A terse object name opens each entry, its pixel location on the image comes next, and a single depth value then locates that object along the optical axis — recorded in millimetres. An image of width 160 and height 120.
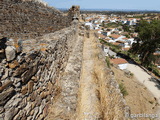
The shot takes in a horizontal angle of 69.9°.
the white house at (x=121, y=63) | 20983
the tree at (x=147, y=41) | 18422
